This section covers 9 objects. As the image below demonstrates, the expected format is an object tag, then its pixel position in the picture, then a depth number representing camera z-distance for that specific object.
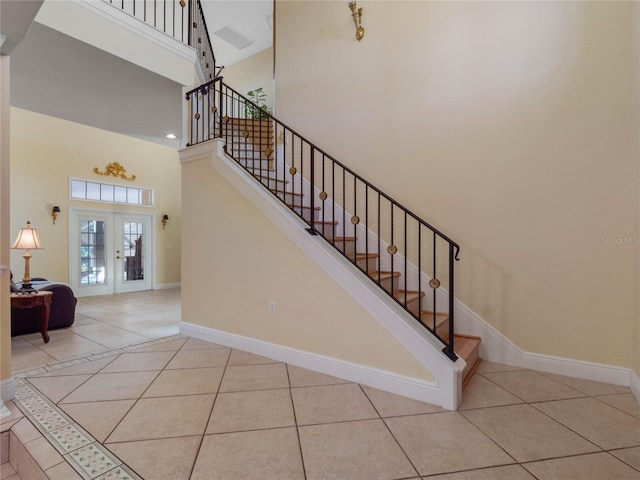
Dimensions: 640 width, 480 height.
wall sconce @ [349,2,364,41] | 3.60
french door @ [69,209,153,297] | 6.39
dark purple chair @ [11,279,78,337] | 3.72
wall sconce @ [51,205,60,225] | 5.90
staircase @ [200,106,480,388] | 2.72
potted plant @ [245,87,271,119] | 6.01
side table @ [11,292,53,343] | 3.30
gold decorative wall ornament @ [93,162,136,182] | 6.72
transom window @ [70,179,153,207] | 6.39
